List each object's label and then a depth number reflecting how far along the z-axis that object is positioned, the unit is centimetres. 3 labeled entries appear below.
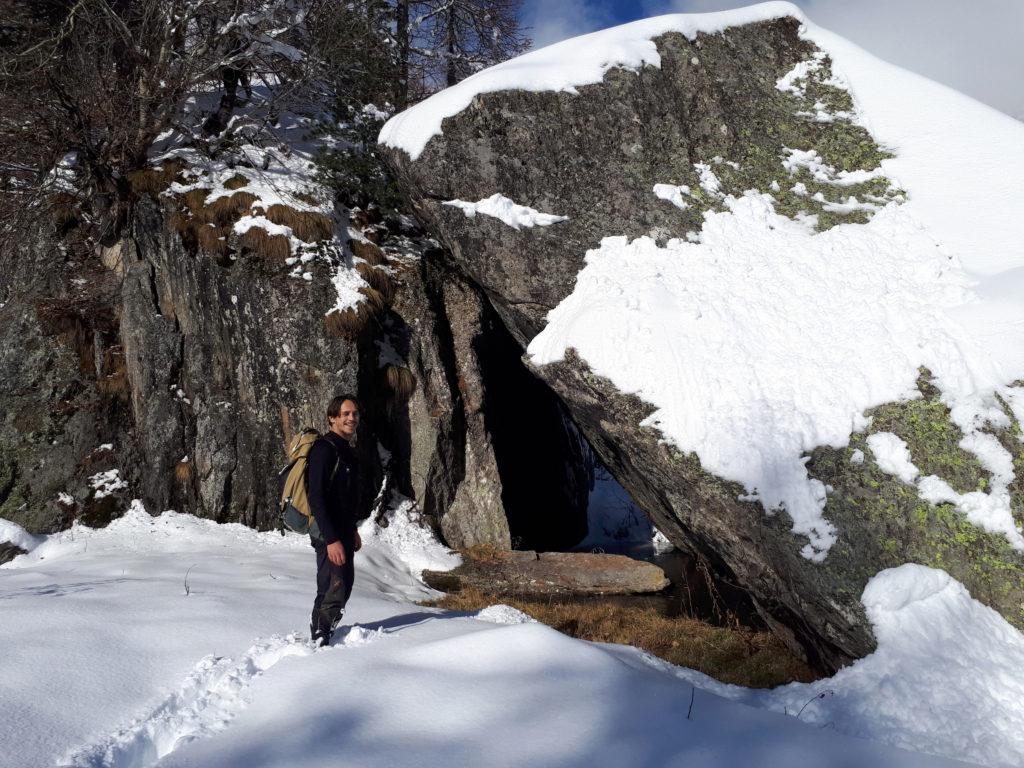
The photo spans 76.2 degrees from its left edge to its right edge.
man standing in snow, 471
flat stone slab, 948
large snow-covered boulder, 557
